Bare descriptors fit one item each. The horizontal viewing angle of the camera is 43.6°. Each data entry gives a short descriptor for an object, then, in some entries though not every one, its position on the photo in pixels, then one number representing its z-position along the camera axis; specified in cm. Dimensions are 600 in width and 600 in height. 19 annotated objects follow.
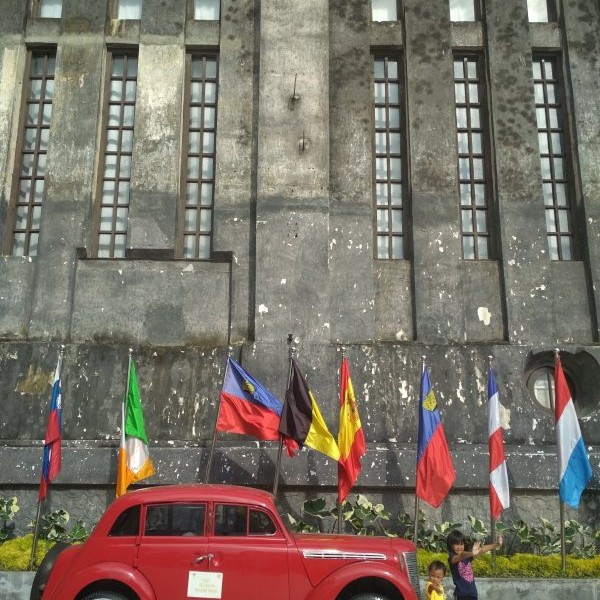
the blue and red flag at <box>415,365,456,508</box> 1123
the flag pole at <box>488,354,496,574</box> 1054
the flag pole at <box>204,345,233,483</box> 1169
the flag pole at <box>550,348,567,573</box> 1058
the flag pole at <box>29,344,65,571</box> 1059
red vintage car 782
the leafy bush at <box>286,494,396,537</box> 1153
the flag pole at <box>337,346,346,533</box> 1110
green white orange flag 1144
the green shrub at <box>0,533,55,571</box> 1045
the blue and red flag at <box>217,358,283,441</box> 1162
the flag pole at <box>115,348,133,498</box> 1116
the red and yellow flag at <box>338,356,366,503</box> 1139
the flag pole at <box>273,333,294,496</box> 1144
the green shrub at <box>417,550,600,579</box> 1048
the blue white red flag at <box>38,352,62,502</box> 1124
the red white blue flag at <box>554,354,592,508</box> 1088
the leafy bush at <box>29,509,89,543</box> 1131
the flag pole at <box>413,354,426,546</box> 1105
